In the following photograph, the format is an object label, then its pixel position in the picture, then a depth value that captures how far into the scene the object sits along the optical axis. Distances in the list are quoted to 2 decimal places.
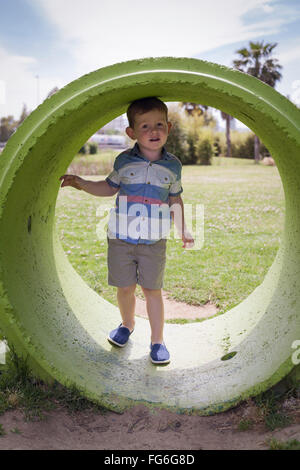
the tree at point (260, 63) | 37.34
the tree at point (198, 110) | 43.31
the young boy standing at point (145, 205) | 3.20
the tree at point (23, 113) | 42.89
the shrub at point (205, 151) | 29.97
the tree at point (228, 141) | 39.91
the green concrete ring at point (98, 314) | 2.48
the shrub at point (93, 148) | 33.74
